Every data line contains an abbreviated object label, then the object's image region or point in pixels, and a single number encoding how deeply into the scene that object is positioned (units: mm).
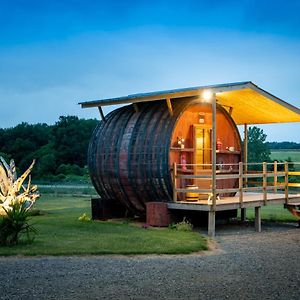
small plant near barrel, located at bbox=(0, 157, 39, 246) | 10570
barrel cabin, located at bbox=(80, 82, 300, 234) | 13727
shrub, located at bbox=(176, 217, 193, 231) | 13383
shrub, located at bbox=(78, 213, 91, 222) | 15258
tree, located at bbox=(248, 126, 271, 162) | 41594
